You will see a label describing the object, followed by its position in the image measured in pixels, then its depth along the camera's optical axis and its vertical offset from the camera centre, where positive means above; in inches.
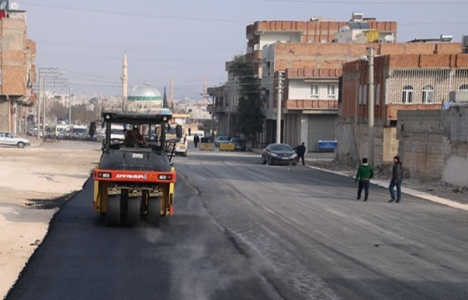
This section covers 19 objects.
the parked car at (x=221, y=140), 3587.6 -89.1
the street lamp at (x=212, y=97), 5269.7 +153.7
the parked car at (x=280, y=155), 2178.9 -88.7
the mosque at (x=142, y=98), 6082.7 +162.9
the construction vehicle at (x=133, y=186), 723.4 -61.8
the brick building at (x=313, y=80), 3147.1 +174.0
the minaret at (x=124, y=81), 6852.4 +346.1
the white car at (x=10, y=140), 3021.7 -95.6
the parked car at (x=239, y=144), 3521.2 -98.9
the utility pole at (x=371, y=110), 1745.8 +33.5
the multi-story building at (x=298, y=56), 3189.0 +305.6
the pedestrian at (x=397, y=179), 1117.7 -73.8
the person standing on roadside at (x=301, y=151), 2295.4 -79.2
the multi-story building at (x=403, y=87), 1893.5 +98.0
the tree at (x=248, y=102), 3895.2 +95.7
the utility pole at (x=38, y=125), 4100.9 -50.7
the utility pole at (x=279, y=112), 2785.4 +37.1
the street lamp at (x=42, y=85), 4133.9 +168.7
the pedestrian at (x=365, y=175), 1111.0 -69.4
